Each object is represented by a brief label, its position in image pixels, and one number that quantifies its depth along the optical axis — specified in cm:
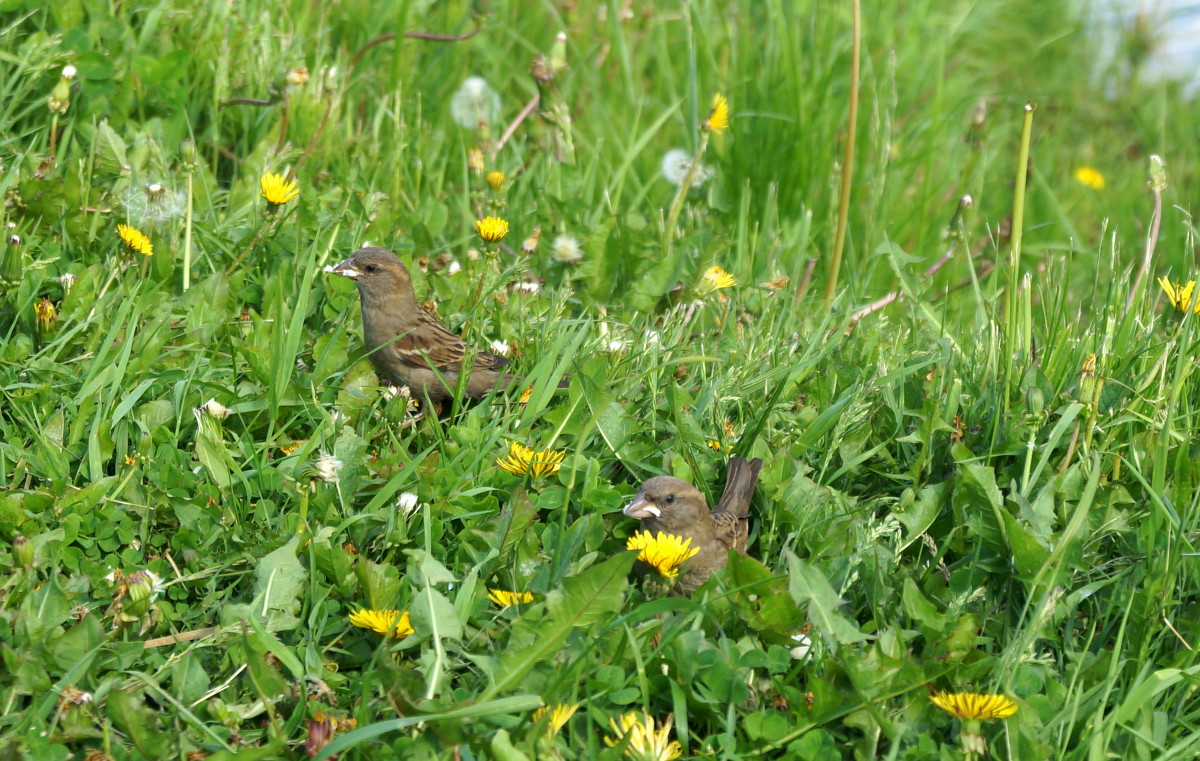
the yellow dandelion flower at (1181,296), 766
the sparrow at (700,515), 717
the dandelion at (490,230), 916
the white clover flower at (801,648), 657
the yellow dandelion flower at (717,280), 977
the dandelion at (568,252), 1041
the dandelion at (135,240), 863
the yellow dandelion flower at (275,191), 889
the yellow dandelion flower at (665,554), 655
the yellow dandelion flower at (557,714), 586
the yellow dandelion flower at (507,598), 661
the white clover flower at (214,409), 738
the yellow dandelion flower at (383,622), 638
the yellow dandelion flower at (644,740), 579
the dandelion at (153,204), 914
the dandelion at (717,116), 1046
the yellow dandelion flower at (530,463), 745
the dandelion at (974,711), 590
